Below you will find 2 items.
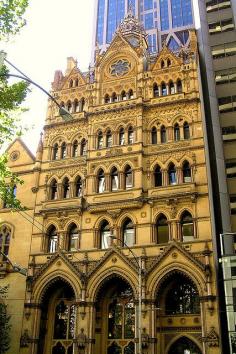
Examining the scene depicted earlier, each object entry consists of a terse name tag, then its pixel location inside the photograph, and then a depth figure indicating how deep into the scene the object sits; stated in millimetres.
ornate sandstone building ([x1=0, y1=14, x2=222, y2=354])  26719
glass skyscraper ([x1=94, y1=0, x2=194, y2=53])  95375
